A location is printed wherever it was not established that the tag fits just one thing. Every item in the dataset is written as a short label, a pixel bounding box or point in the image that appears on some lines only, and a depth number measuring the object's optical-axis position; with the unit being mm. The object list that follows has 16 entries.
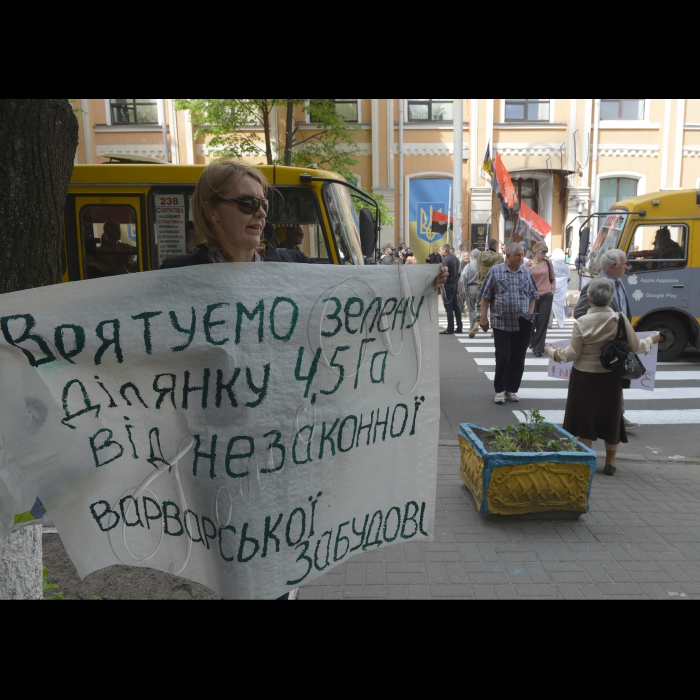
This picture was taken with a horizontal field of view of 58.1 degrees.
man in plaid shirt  7352
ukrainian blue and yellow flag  18044
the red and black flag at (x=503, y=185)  17625
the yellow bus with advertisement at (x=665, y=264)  10484
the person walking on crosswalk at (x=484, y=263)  11917
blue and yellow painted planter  4289
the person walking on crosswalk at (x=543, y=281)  10383
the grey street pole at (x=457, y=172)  18016
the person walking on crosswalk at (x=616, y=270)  5926
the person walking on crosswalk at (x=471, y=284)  13750
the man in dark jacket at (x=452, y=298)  13516
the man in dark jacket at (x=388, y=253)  13695
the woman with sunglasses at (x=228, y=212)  2277
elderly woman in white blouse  5172
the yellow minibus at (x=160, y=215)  7051
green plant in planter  4496
